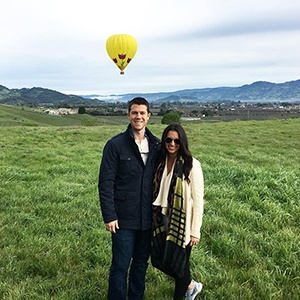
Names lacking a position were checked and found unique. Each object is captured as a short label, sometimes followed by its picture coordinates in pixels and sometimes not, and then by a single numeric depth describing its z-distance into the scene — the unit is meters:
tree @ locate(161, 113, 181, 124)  45.13
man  2.96
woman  2.97
